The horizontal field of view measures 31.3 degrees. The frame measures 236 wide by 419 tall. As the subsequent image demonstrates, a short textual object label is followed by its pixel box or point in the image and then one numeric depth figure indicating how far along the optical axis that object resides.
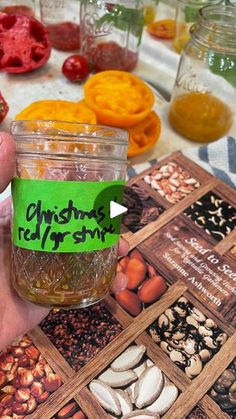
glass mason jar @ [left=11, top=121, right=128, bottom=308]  0.42
